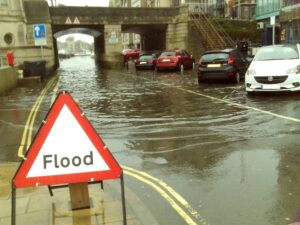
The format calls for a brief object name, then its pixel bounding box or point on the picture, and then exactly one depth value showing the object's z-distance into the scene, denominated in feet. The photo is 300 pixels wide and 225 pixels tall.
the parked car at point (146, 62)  112.27
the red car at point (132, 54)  171.37
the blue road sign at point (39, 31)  80.38
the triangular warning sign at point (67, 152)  12.89
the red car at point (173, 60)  97.13
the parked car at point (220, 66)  61.67
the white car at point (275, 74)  43.70
